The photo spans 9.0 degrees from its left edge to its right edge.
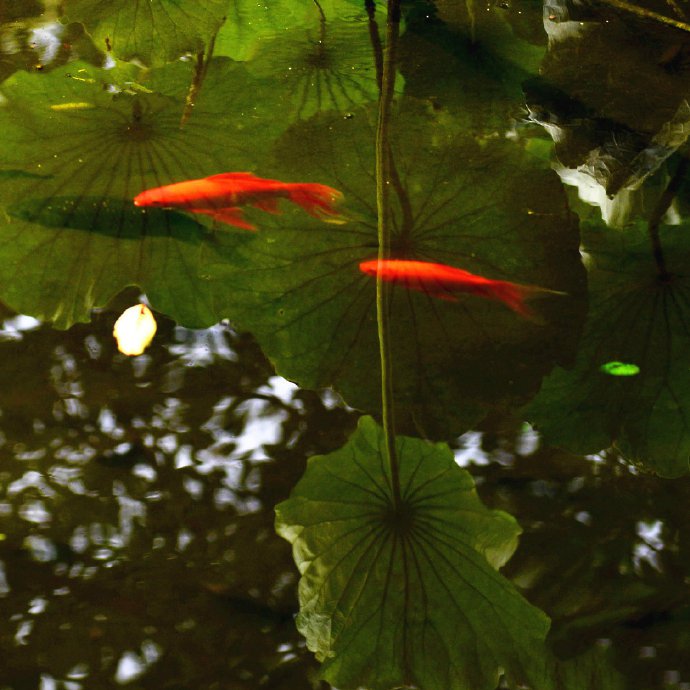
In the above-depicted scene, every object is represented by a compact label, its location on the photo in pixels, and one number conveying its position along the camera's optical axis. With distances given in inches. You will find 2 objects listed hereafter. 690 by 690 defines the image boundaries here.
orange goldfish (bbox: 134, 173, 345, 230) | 179.0
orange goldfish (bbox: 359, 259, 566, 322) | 176.4
